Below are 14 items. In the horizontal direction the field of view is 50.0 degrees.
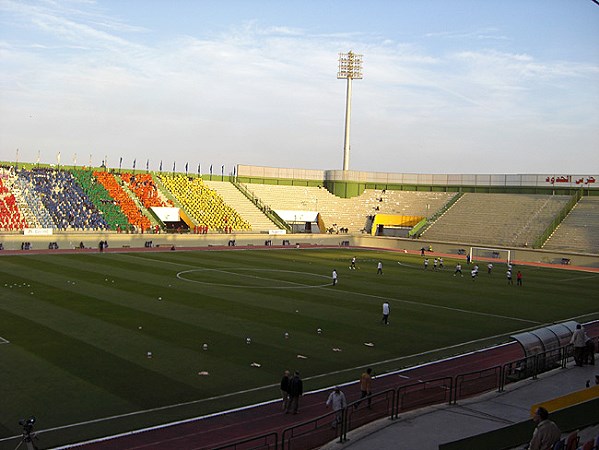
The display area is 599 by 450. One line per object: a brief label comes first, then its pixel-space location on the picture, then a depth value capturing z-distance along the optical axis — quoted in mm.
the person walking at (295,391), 18609
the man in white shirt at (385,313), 31575
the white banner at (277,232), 86062
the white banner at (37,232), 65250
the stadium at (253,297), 19281
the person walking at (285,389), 18727
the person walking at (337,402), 17280
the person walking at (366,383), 19547
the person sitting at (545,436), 11922
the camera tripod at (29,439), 14641
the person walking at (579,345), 23141
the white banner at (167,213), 84438
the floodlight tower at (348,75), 108500
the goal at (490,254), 74375
